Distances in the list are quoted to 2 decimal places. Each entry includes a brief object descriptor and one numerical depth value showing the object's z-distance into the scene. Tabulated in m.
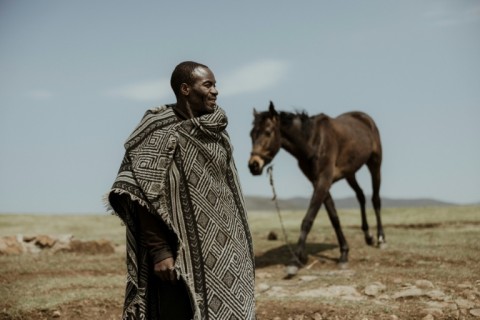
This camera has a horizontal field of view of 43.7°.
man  3.59
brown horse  9.36
